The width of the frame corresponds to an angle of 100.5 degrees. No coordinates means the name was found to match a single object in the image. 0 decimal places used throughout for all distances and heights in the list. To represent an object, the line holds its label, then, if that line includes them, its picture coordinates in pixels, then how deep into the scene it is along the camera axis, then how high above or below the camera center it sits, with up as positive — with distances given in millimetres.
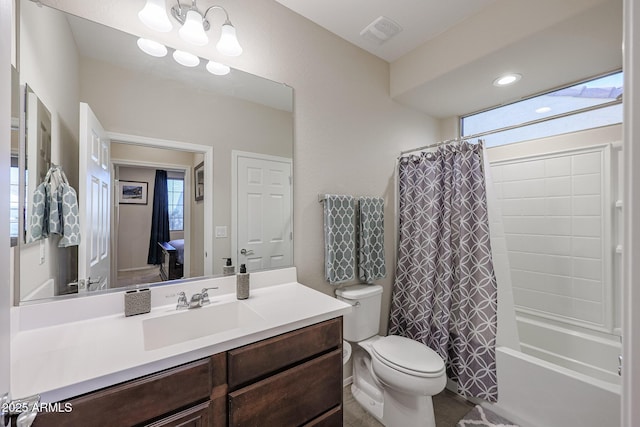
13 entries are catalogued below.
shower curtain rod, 1863 +525
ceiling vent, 1792 +1285
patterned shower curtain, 1701 -392
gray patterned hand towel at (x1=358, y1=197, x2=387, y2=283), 1959 -205
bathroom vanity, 709 -493
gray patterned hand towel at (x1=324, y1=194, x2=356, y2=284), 1794 -175
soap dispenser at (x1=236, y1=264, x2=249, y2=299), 1357 -369
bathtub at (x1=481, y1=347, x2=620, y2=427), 1315 -984
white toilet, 1434 -890
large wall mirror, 1043 +252
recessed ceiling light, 1910 +984
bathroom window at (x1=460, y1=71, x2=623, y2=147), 1817 +818
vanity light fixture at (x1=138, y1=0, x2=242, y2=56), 1167 +902
